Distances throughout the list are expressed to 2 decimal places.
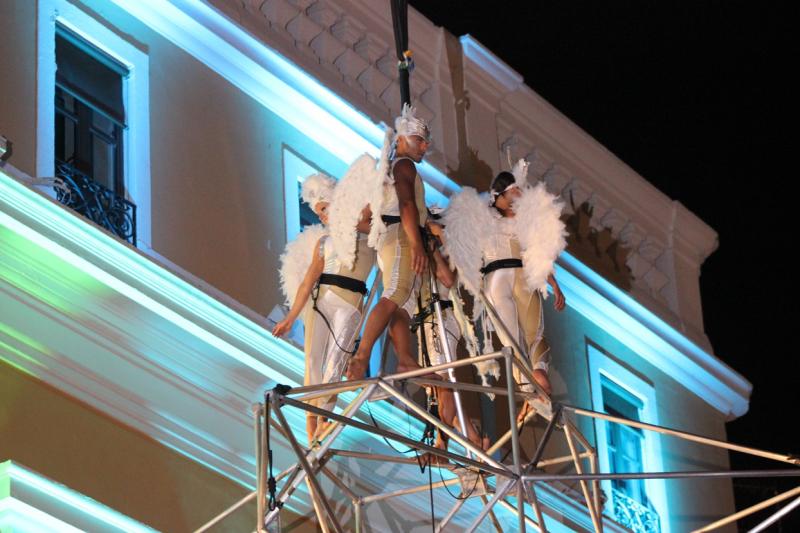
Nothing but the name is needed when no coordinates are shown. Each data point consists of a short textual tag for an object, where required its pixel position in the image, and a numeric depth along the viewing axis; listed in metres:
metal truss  10.40
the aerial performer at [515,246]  13.13
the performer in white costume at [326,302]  12.41
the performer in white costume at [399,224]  12.25
